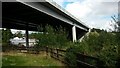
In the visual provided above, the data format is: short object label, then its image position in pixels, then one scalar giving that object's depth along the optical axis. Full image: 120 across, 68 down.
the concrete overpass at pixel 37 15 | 8.63
